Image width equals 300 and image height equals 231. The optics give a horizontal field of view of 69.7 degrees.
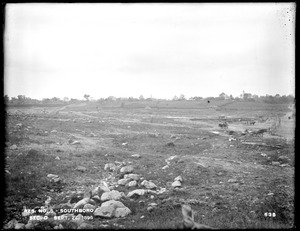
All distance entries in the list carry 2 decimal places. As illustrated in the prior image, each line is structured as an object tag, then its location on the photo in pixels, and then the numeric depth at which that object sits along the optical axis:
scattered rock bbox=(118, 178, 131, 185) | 7.19
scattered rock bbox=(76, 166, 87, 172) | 8.05
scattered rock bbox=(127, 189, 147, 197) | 6.38
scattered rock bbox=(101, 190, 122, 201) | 6.07
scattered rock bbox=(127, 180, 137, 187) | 7.06
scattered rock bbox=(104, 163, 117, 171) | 8.47
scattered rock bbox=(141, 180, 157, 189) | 6.96
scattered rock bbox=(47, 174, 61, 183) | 6.99
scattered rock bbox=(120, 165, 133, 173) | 8.03
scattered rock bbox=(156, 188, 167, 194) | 6.75
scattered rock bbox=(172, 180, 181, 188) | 7.19
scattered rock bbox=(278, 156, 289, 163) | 9.21
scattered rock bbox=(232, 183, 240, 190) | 6.97
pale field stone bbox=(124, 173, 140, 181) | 7.49
